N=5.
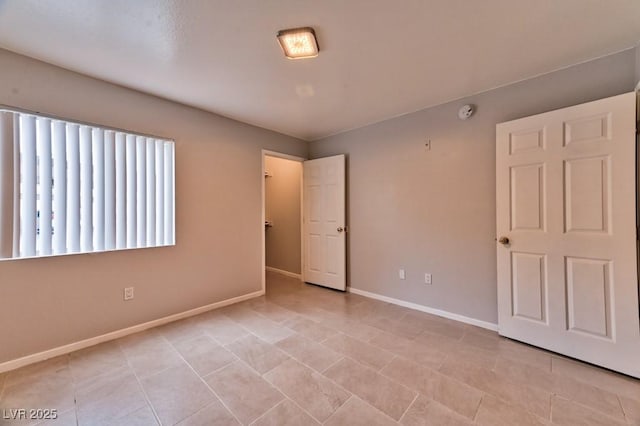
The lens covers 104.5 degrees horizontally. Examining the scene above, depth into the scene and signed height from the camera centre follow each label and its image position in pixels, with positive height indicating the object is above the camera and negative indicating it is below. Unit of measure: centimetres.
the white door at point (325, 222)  371 -14
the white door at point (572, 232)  178 -17
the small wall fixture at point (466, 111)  258 +106
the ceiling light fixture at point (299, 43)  167 +122
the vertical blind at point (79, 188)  188 +25
